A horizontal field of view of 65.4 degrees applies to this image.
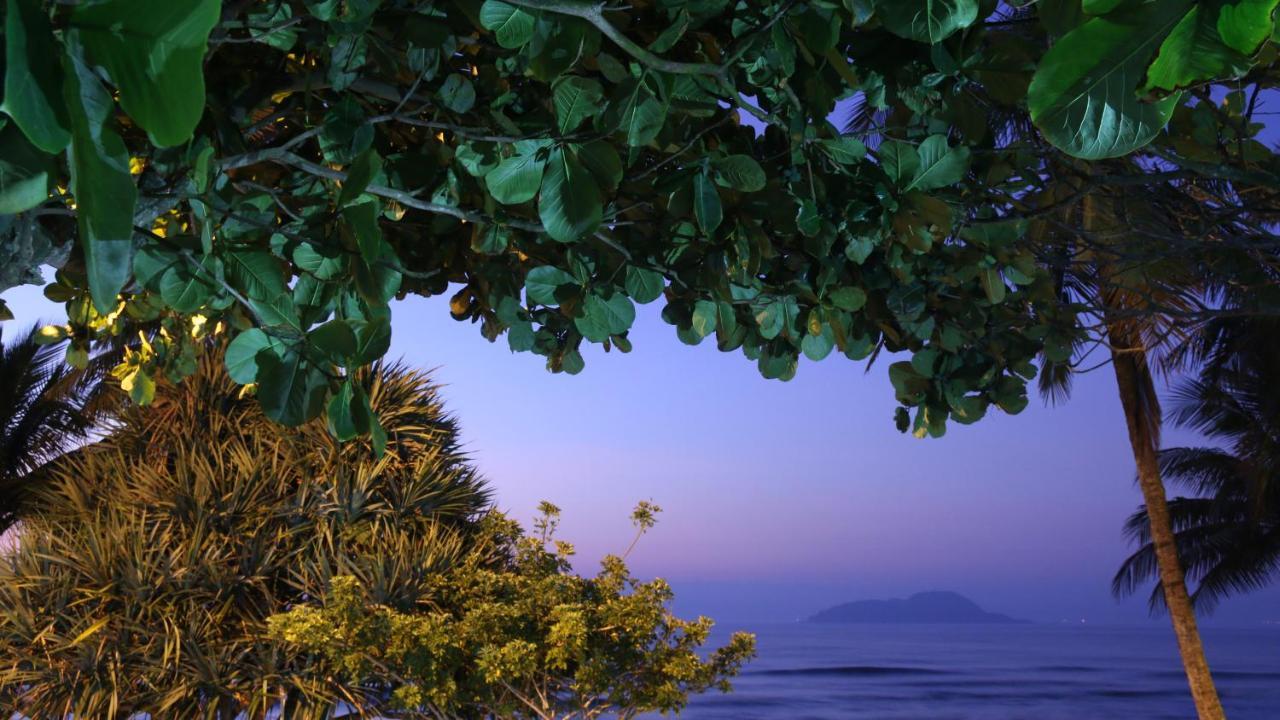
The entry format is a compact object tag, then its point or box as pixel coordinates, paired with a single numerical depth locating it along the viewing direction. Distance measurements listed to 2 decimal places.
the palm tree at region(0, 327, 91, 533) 7.98
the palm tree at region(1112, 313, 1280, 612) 10.27
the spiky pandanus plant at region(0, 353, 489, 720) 5.54
